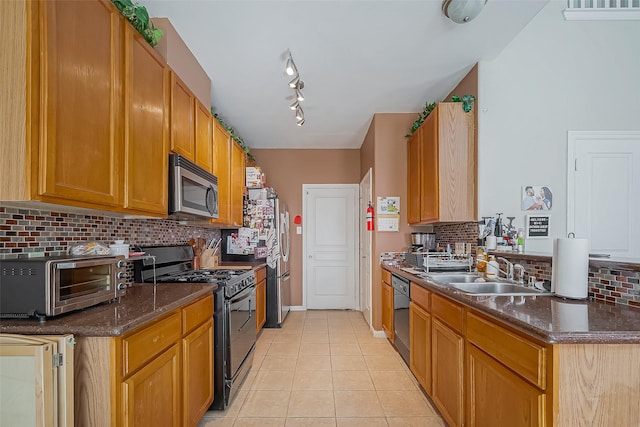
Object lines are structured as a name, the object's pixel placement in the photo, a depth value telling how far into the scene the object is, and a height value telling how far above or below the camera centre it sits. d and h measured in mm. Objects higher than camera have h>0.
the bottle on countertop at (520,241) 2487 -200
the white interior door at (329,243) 5012 -433
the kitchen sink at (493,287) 1955 -485
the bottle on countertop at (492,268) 2223 -375
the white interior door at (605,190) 2551 +216
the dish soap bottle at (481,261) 2346 -345
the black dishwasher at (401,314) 2688 -897
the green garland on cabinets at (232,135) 3188 +951
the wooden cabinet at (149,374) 1131 -680
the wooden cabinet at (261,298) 3581 -997
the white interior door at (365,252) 3996 -496
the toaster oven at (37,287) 1139 -265
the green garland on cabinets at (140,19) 1576 +1072
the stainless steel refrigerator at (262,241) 4008 -319
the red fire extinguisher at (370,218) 3775 -19
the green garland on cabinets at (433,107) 2668 +1019
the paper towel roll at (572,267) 1502 -252
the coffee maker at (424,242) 3478 -289
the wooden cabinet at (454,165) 2701 +458
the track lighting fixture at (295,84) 2393 +1154
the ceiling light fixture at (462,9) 1857 +1276
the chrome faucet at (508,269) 2111 -372
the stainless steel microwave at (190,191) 2025 +187
